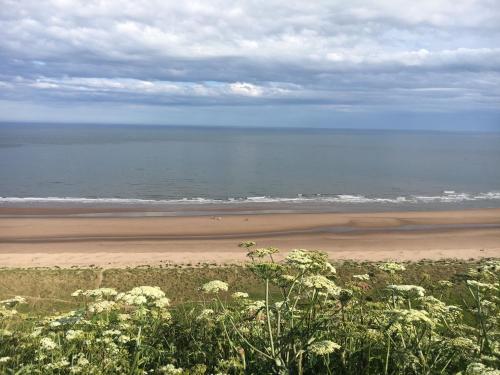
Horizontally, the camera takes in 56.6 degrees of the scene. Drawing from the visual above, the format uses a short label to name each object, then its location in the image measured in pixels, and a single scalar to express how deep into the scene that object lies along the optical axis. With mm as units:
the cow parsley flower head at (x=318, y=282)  5344
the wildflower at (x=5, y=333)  6438
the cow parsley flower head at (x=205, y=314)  6730
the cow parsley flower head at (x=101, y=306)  6457
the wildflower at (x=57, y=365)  5264
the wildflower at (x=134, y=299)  6136
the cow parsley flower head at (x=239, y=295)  7322
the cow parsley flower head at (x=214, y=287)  6062
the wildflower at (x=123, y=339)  5972
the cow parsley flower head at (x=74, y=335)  5880
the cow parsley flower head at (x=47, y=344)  5719
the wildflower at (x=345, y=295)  6176
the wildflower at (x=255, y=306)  6734
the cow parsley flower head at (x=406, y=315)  4723
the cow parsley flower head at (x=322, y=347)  4878
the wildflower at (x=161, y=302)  6215
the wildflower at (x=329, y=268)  5734
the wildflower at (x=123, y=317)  6898
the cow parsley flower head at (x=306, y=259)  5418
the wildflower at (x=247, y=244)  6291
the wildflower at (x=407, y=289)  5586
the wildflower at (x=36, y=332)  6225
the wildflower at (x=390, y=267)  6410
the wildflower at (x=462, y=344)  5395
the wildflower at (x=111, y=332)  6158
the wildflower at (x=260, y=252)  5818
